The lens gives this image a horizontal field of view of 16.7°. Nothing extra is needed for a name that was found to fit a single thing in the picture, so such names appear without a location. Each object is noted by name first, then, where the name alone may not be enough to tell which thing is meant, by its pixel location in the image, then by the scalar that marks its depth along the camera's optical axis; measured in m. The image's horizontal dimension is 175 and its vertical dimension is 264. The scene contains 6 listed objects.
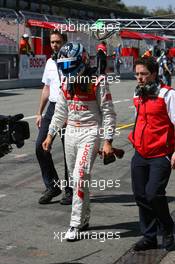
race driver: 5.42
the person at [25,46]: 26.88
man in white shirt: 6.75
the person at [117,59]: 35.88
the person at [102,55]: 25.27
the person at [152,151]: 4.98
